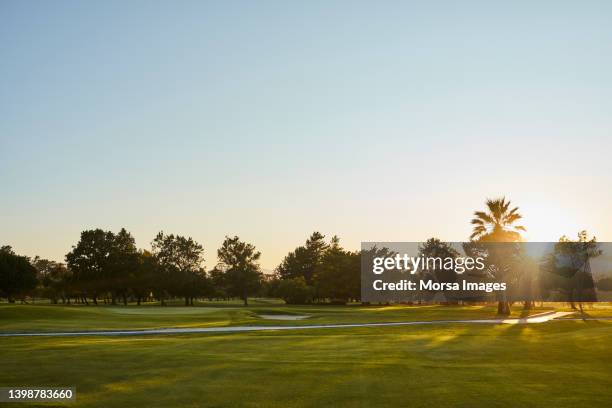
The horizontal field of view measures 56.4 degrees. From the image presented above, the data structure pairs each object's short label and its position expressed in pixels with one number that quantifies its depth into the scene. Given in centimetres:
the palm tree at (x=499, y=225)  6694
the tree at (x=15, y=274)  10198
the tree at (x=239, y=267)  12669
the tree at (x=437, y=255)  11531
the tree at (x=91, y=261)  11894
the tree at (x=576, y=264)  7956
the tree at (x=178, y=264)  12431
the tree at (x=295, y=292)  12388
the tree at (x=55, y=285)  12362
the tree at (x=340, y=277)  12300
